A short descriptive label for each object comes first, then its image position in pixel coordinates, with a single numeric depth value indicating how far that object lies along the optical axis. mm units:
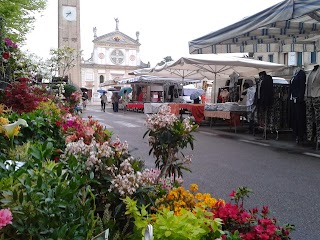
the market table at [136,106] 28773
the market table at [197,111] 13898
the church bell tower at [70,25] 54562
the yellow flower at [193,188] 2609
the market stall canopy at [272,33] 6902
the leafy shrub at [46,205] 1525
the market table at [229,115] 11781
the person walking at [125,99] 30727
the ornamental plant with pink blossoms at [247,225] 1942
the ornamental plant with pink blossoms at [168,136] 2965
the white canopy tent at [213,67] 11992
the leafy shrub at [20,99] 5879
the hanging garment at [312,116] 8242
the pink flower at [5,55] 7139
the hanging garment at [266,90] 9875
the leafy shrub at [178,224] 1721
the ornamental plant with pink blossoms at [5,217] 1378
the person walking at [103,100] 33228
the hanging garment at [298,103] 8664
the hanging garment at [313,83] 8139
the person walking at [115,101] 30531
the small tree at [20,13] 16952
